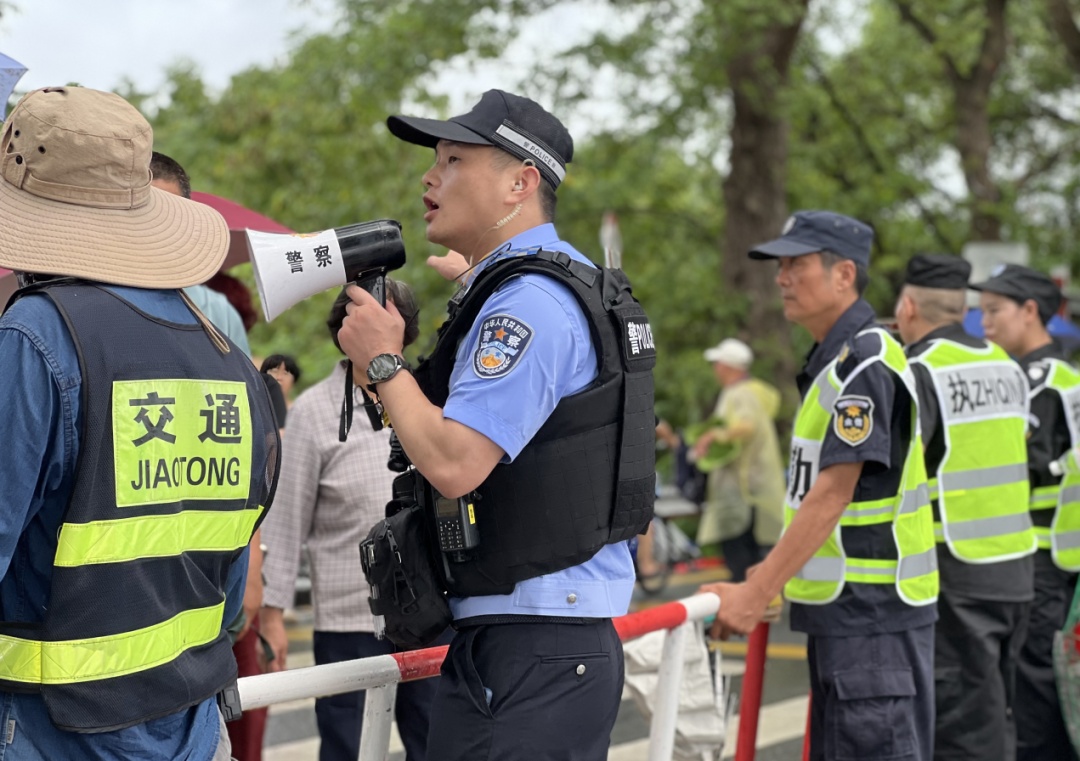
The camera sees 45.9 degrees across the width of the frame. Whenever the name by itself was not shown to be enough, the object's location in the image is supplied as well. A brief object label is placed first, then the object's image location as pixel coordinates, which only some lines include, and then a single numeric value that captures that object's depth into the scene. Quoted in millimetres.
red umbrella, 4211
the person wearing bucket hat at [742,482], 10203
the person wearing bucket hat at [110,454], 1989
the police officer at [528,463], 2414
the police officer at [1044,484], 5496
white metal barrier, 2678
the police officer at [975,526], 4617
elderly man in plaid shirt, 4156
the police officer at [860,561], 3924
